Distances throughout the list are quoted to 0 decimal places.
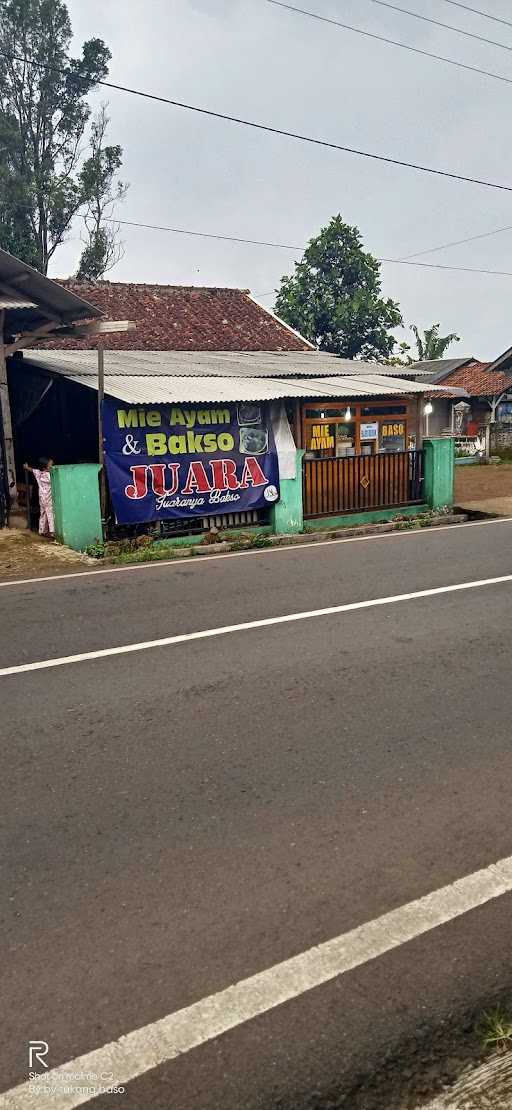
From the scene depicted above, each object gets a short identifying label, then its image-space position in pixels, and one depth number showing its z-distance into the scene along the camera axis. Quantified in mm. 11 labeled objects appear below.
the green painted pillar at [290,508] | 14656
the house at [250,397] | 14711
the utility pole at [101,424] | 12391
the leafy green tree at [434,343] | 55750
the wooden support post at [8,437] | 13773
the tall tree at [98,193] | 38688
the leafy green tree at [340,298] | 40406
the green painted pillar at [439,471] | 16781
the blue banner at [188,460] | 13008
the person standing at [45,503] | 13133
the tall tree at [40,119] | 36156
